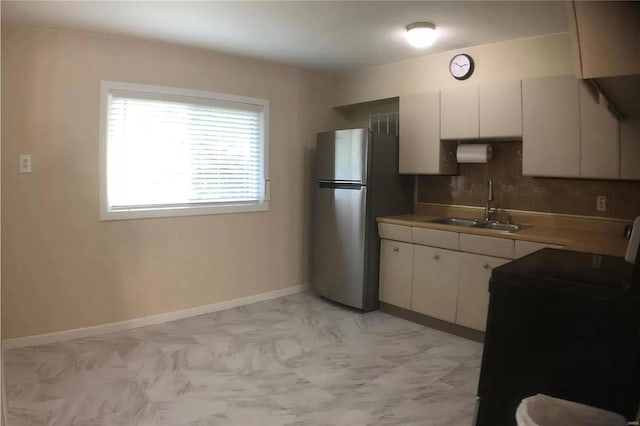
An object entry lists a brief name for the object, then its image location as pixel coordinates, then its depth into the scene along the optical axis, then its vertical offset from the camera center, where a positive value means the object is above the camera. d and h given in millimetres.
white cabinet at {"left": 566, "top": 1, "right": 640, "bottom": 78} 1071 +429
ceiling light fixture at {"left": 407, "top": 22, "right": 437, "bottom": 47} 2898 +1133
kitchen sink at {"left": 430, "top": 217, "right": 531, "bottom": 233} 3383 -205
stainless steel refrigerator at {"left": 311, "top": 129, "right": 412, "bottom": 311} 3789 -44
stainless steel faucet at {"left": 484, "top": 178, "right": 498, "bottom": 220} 3603 -65
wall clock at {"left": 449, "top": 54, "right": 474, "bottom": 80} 3480 +1086
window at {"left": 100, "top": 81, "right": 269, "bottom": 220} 3326 +379
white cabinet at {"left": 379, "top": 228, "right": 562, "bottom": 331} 3139 -566
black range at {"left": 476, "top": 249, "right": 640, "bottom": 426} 1375 -476
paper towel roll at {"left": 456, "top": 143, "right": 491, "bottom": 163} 3459 +377
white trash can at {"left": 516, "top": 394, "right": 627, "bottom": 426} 1266 -634
